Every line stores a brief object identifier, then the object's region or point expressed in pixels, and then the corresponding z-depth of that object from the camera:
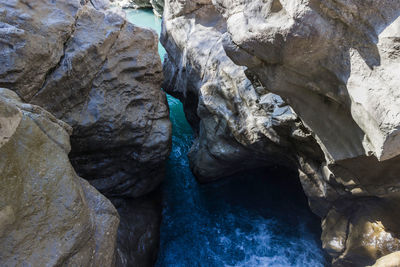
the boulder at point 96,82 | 4.36
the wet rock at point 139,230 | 5.10
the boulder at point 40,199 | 2.45
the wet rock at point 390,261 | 4.05
